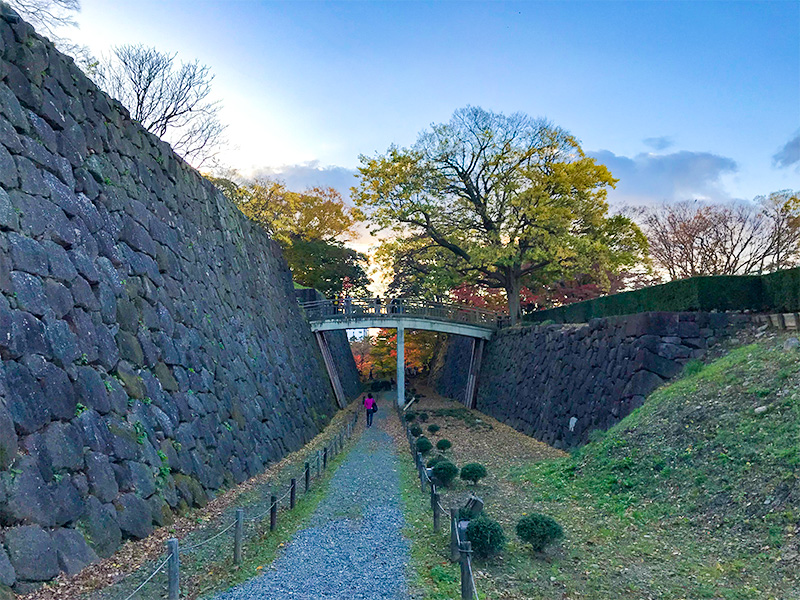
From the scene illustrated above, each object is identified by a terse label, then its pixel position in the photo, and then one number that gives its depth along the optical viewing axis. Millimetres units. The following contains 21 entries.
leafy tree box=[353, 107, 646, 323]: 24625
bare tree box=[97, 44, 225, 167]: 23000
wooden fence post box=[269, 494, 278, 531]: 8195
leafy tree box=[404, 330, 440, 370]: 43125
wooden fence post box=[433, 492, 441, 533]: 8212
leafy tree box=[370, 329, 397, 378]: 42688
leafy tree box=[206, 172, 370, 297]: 40406
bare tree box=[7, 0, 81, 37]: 13606
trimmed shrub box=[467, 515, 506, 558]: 6918
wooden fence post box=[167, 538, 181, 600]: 5402
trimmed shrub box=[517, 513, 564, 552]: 7090
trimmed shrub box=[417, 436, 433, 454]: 15539
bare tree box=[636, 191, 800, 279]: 27594
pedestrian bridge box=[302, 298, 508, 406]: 28578
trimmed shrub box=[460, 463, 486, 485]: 11336
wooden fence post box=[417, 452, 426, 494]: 11692
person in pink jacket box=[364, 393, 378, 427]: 23156
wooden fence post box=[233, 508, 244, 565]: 6756
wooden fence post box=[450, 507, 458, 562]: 6978
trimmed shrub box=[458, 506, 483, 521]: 7871
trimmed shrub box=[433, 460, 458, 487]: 11648
